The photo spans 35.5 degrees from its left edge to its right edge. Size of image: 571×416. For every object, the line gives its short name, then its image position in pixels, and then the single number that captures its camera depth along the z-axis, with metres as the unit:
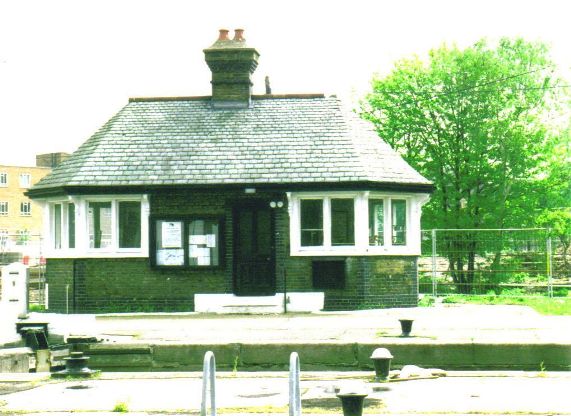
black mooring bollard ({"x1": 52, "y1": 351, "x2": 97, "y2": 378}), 12.39
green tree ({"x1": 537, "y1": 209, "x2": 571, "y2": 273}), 38.84
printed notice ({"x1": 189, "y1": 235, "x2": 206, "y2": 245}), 21.91
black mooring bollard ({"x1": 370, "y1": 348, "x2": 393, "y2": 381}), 11.46
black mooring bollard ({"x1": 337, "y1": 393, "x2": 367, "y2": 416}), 8.31
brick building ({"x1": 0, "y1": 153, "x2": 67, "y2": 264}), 105.69
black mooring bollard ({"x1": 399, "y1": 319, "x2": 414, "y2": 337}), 14.70
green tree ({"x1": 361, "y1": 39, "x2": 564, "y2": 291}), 37.28
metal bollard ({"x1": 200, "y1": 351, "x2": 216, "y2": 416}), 8.25
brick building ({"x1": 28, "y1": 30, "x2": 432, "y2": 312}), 21.52
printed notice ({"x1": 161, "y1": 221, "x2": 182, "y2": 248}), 21.89
